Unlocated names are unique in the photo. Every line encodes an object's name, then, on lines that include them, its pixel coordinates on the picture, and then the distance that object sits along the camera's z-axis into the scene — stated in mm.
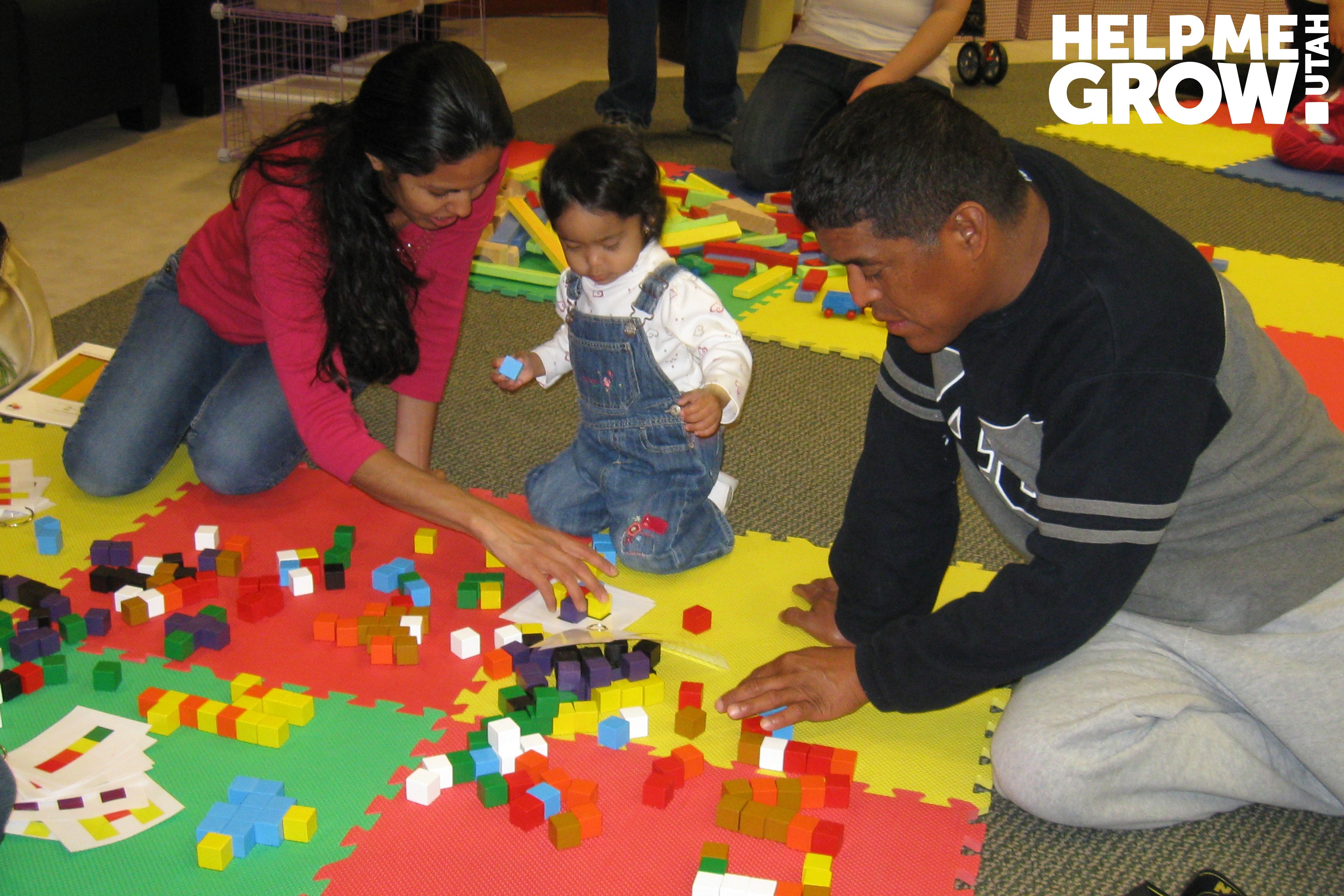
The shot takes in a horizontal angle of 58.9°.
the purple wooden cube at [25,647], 1818
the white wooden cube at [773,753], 1686
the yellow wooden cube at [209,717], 1702
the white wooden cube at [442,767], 1622
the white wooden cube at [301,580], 2045
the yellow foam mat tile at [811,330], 3176
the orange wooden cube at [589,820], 1559
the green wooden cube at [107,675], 1771
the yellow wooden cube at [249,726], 1685
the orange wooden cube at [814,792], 1632
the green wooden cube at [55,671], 1790
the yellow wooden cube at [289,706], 1726
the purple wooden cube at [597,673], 1801
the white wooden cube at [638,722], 1747
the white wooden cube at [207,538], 2148
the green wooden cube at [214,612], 1937
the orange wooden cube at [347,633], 1912
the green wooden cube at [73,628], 1874
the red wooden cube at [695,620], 2006
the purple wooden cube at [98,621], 1896
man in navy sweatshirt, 1361
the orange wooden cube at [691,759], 1679
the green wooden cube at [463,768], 1636
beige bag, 2615
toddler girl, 1979
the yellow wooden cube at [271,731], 1684
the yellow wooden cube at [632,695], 1802
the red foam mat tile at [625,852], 1492
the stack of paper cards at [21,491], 2252
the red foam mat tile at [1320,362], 2990
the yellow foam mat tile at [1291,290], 3510
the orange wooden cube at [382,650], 1869
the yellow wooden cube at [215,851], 1464
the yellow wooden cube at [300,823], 1518
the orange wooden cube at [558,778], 1615
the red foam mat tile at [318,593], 1859
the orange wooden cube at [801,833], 1555
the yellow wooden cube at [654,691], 1820
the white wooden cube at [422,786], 1589
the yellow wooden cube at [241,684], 1767
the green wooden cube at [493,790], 1592
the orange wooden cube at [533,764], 1644
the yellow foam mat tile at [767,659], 1729
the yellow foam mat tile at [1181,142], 5305
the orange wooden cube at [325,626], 1918
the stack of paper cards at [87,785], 1523
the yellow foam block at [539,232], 3488
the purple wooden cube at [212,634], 1889
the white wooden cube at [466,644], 1896
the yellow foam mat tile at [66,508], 2113
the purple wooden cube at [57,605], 1918
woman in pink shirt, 1827
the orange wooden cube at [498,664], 1852
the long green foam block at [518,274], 3455
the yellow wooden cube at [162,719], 1707
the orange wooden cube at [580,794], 1596
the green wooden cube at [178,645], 1854
